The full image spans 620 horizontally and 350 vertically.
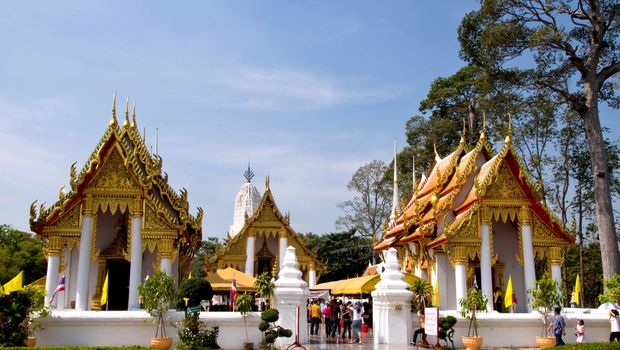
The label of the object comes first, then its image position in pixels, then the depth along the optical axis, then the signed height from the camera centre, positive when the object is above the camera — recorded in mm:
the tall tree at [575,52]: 20438 +8535
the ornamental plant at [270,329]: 13000 -928
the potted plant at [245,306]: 13594 -438
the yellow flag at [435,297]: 15464 -235
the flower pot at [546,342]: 14086 -1232
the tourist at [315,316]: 18536 -893
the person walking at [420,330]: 13977 -967
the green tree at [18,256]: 35594 +1715
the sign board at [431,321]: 12748 -712
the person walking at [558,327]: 13852 -876
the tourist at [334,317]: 18730 -928
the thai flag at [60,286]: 15031 -23
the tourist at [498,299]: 18375 -325
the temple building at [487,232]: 17203 +1663
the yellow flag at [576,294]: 15852 -136
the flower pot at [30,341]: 12695 -1193
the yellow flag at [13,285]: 13039 -6
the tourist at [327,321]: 18812 -1062
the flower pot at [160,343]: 12930 -1212
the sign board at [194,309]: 13414 -511
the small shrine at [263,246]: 28703 +1965
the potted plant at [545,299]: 14438 -248
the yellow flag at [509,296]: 14930 -189
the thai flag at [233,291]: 17169 -134
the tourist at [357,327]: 16219 -1059
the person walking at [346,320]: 18159 -992
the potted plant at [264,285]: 13859 +38
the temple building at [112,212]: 16328 +1875
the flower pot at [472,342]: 13852 -1230
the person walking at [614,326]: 13913 -851
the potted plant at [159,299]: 13086 -286
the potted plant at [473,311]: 13891 -549
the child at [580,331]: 14315 -993
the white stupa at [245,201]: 42469 +6050
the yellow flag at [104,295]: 14621 -241
